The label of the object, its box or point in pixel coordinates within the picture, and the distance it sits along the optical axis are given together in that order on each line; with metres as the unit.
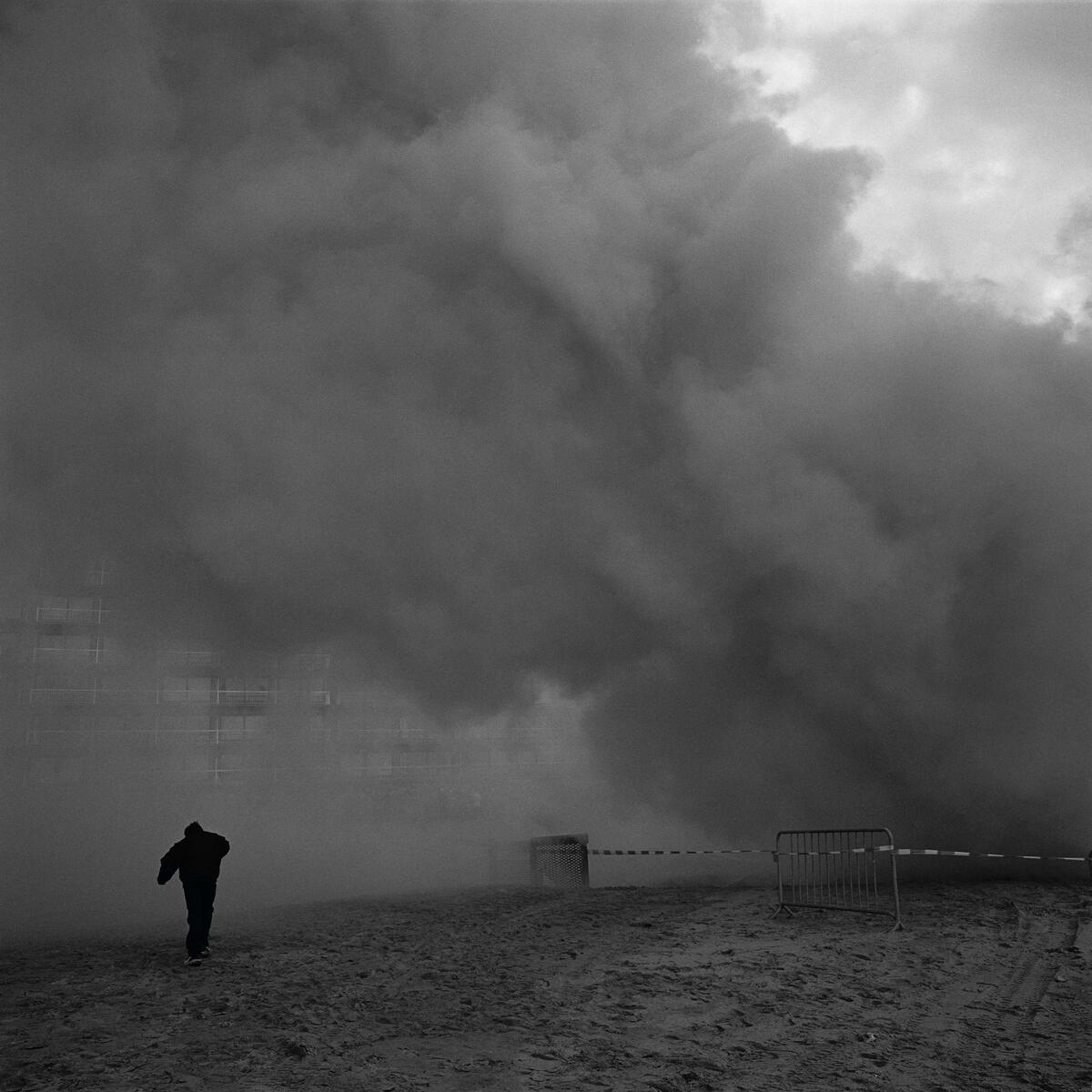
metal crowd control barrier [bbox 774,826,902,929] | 10.72
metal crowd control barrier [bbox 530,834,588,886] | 15.77
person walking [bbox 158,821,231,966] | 8.43
